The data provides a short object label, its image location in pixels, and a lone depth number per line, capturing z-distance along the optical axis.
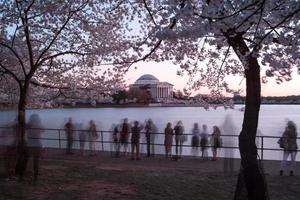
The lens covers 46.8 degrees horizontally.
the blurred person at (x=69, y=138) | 14.08
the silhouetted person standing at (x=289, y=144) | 10.59
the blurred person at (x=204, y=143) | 12.94
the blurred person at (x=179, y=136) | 13.09
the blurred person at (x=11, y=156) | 8.64
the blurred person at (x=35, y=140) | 8.25
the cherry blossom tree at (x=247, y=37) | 4.28
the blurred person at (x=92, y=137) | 14.08
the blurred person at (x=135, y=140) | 12.76
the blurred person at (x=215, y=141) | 12.46
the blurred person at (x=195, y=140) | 13.21
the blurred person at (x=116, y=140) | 13.52
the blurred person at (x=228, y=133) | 12.29
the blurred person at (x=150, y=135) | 13.27
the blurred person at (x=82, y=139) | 13.86
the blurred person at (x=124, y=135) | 13.46
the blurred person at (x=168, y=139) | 12.97
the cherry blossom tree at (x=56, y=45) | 8.87
